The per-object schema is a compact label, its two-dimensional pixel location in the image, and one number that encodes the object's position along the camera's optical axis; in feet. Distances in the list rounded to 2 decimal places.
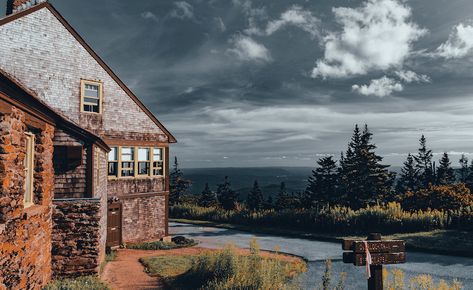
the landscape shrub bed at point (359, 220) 58.75
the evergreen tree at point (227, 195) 92.01
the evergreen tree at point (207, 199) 121.91
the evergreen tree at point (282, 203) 94.03
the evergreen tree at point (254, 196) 149.82
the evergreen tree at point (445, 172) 161.68
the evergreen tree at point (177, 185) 138.45
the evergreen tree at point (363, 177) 90.43
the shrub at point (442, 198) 67.82
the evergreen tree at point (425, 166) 175.01
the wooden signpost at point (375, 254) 19.56
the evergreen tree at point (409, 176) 181.06
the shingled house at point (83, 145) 34.47
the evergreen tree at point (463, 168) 258.53
